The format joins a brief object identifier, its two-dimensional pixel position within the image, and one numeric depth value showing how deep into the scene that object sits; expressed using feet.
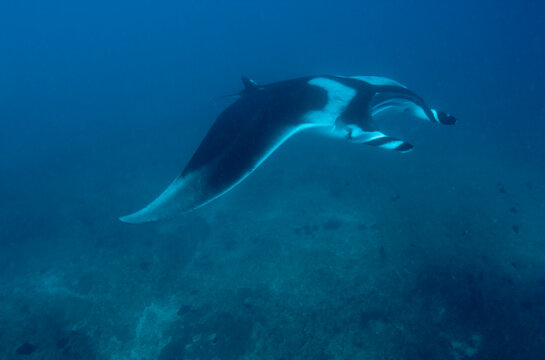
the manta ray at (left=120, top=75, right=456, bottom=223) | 8.63
